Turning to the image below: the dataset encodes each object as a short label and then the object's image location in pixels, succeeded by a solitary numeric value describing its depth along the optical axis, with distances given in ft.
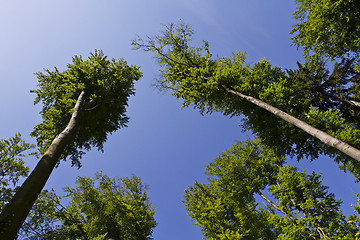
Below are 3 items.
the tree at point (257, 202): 30.71
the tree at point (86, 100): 36.47
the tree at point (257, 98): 27.37
